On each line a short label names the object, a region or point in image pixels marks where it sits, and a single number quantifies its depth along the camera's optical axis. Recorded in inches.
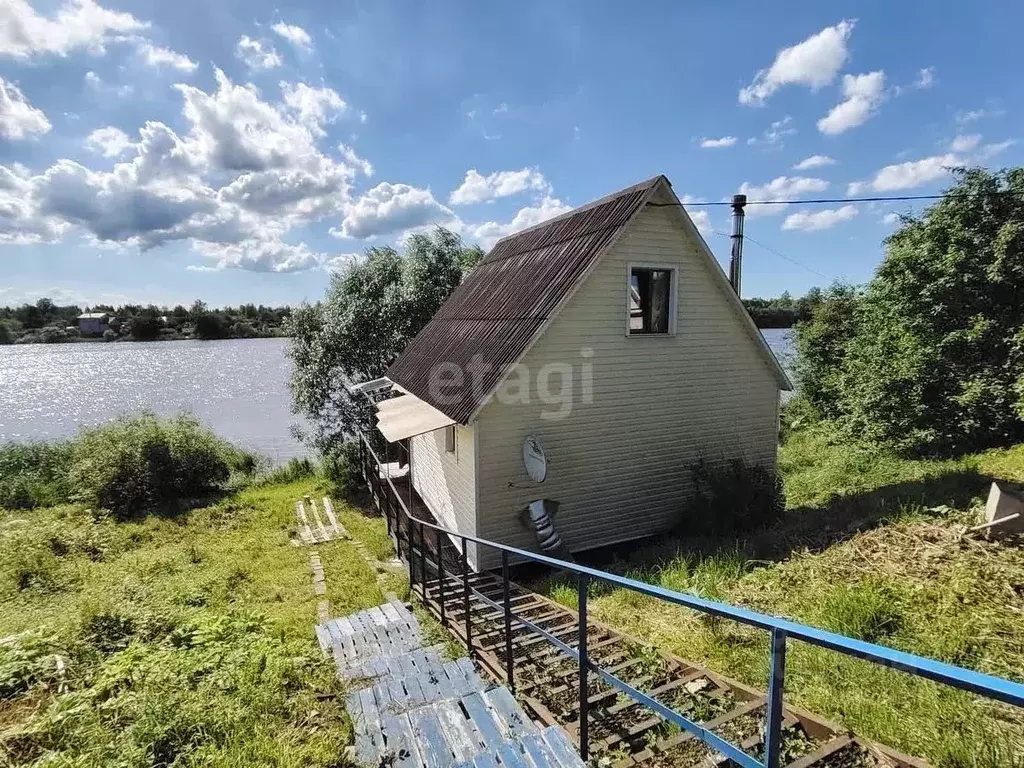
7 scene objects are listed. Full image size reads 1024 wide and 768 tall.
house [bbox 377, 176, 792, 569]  342.6
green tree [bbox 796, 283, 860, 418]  758.5
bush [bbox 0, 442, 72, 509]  638.5
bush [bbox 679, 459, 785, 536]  364.2
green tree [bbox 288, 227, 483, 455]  697.0
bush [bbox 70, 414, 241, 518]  615.8
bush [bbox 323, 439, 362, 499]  687.7
